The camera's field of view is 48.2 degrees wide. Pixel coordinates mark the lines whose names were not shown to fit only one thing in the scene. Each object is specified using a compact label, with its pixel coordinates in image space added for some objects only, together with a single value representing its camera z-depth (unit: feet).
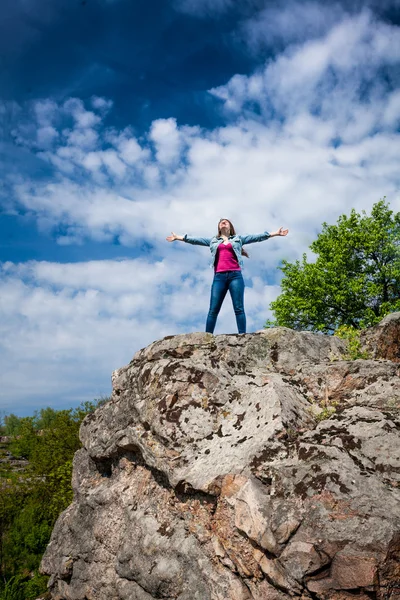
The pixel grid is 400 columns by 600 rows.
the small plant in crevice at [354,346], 32.09
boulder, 16.84
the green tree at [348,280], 91.09
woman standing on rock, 36.37
